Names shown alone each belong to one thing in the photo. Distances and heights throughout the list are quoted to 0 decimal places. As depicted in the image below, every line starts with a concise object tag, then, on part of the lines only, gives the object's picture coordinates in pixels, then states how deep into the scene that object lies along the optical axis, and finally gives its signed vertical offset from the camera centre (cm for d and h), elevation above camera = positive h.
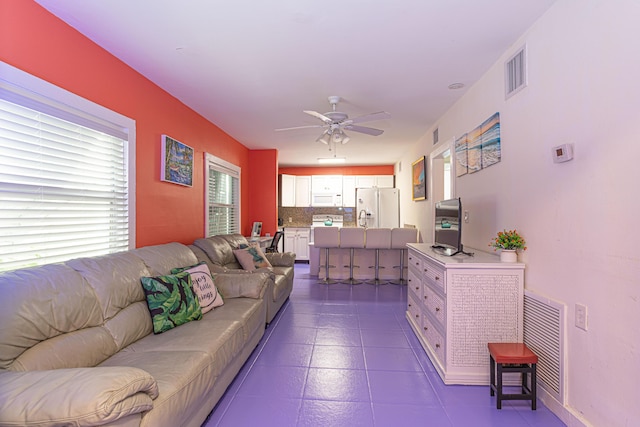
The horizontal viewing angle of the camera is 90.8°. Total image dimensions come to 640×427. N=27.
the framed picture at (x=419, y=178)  537 +64
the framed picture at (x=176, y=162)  337 +58
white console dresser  237 -75
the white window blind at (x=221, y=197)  468 +27
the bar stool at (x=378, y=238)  574 -45
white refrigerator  800 +17
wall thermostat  187 +37
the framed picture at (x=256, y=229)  620 -32
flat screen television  279 -13
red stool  205 -101
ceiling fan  346 +106
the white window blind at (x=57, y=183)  189 +20
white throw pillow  267 -66
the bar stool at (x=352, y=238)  579 -45
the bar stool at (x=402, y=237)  568 -42
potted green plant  237 -23
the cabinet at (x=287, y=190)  863 +63
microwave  871 +39
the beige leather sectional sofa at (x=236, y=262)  360 -64
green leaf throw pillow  228 -68
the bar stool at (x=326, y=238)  586 -46
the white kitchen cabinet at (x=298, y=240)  837 -72
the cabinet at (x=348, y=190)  869 +64
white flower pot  241 -32
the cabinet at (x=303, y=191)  877 +61
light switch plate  179 -58
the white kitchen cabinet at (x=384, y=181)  853 +88
